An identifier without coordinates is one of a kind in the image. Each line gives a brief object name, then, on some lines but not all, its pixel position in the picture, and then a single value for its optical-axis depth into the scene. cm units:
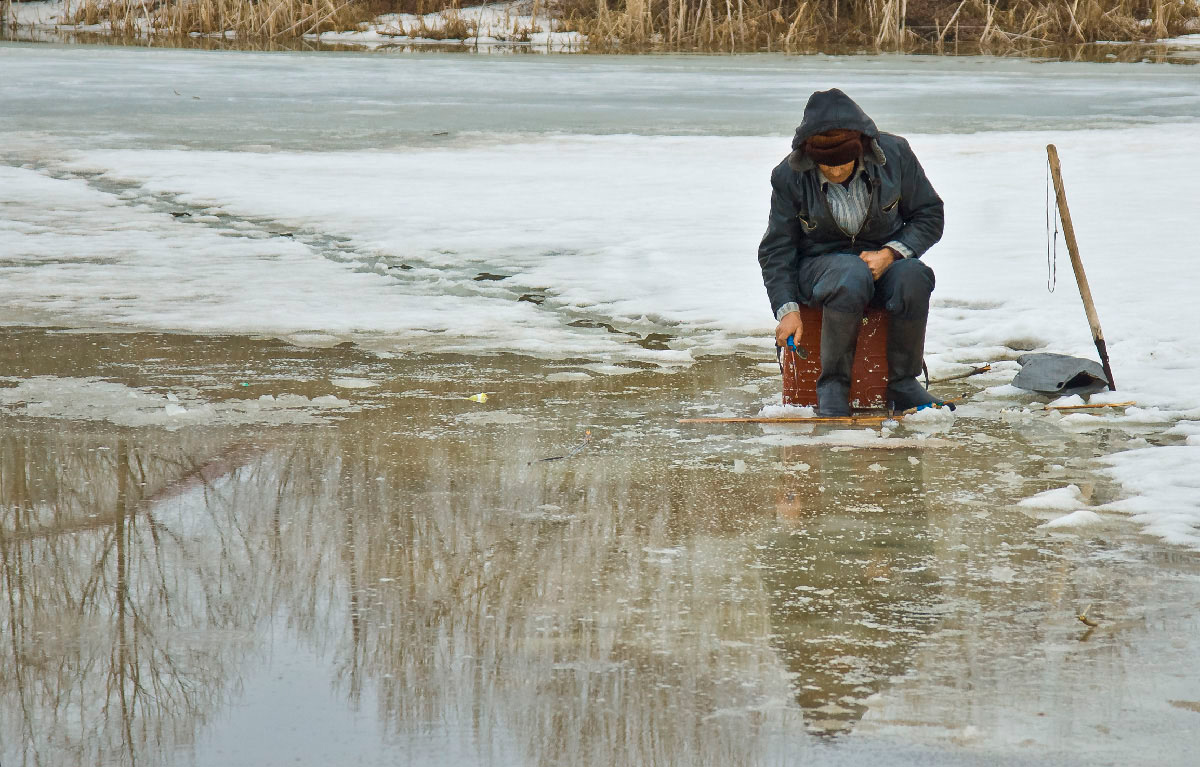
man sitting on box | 952
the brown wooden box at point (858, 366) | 984
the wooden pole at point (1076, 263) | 1025
